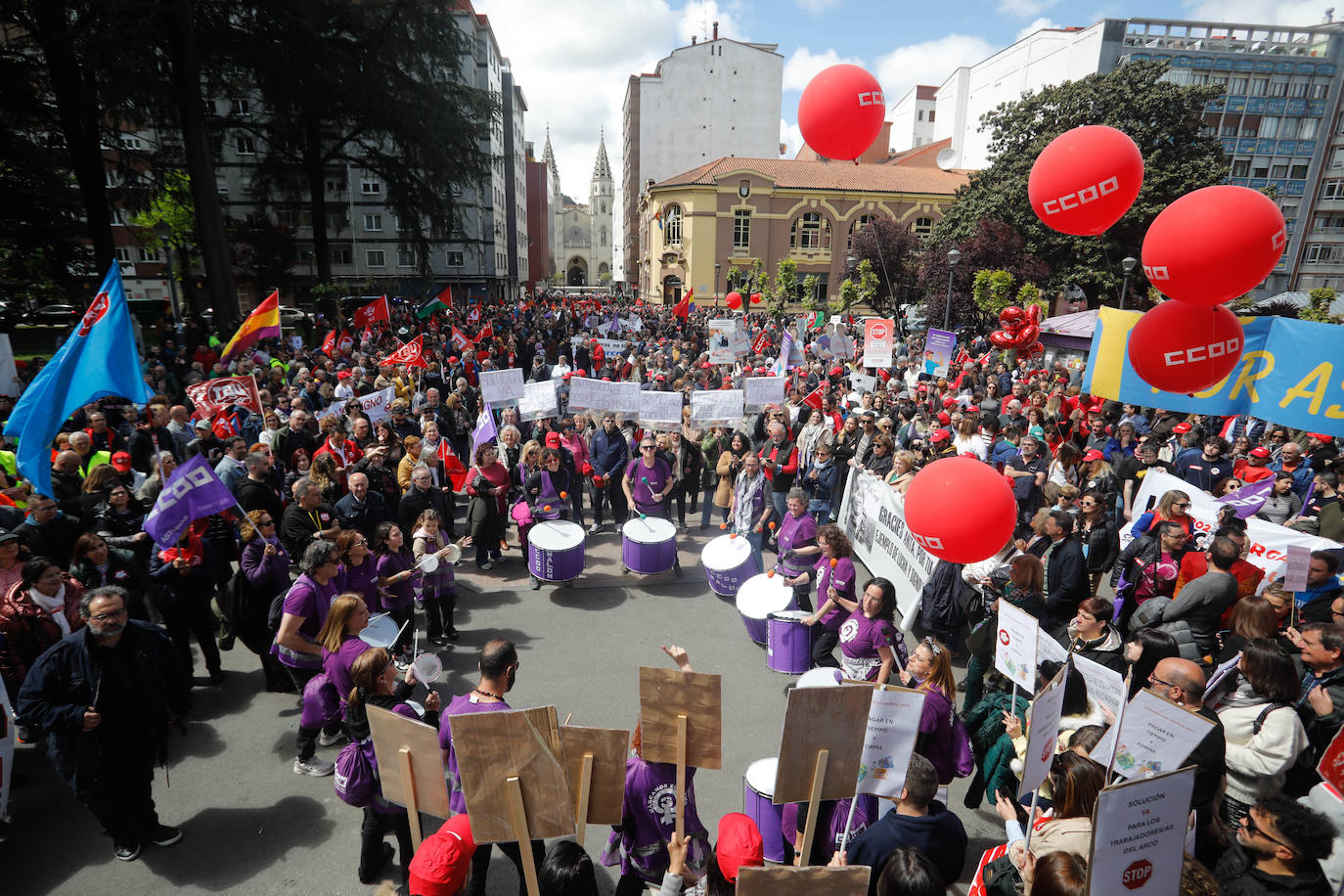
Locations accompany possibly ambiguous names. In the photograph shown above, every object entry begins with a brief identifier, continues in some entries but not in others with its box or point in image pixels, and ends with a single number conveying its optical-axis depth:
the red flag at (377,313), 17.94
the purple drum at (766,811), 3.90
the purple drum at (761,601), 6.26
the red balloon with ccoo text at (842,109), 6.50
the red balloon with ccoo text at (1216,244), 5.17
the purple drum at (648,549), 7.96
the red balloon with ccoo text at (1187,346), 6.19
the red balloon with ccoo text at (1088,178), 5.69
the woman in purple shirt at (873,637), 4.79
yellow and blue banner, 7.57
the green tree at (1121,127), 28.38
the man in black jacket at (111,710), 3.87
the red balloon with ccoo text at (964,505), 4.65
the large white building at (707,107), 67.50
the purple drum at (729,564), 7.25
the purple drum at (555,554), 7.71
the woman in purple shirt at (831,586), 5.63
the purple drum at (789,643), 5.96
